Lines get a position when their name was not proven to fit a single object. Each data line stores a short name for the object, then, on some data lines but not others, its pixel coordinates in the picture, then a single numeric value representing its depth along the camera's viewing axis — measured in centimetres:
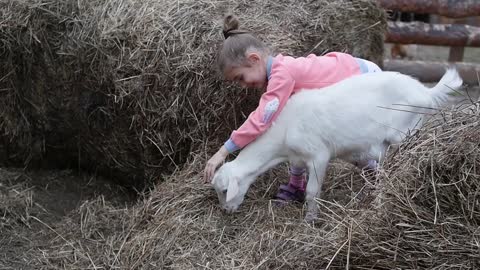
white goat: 453
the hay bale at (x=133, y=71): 530
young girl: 451
